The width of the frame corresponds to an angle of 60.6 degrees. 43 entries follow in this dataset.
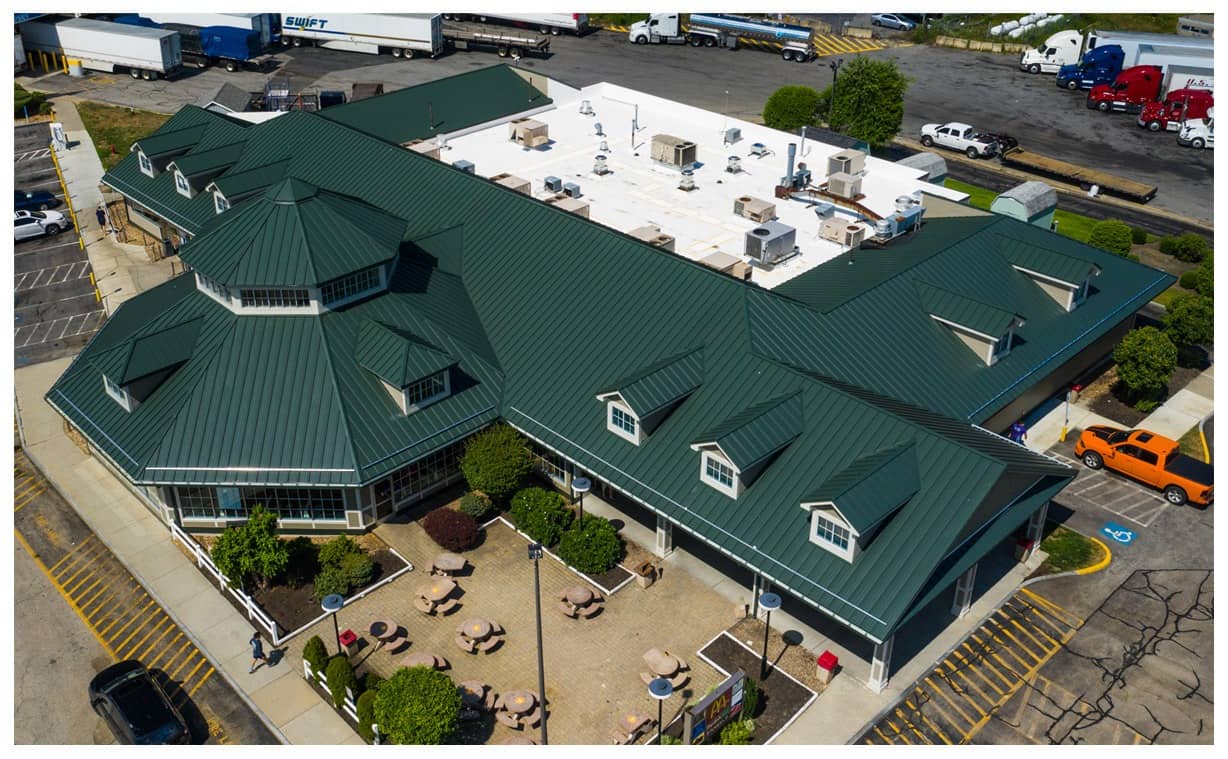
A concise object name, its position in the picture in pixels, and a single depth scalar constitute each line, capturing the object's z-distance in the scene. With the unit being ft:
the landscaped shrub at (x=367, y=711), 123.75
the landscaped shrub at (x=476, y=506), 159.02
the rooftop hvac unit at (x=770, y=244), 190.49
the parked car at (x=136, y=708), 123.44
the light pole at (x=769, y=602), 121.49
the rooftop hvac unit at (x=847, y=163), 224.53
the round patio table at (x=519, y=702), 126.62
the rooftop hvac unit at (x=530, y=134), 241.35
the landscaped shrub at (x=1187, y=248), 249.55
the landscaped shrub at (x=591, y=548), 147.33
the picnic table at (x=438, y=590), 143.95
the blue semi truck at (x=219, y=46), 370.73
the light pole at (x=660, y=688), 111.86
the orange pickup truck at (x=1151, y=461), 164.66
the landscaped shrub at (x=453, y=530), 153.07
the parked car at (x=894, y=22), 437.17
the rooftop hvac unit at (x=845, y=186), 213.46
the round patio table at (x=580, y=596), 142.10
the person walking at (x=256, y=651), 135.23
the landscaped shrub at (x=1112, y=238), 236.84
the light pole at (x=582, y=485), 135.03
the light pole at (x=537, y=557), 108.68
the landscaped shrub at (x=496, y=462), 155.84
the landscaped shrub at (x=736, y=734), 122.83
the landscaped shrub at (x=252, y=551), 142.10
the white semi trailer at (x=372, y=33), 386.11
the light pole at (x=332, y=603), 124.88
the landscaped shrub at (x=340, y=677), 127.13
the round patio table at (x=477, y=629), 137.39
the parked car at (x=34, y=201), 262.88
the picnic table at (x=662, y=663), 132.46
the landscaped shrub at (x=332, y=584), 145.59
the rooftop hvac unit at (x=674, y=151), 228.22
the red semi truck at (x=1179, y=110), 331.16
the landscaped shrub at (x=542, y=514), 152.66
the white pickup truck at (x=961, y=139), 310.65
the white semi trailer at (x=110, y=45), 357.00
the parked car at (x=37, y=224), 250.37
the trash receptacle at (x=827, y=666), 131.03
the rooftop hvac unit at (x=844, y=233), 199.21
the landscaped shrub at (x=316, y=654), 130.72
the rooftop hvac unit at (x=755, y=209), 206.90
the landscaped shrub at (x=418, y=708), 119.14
